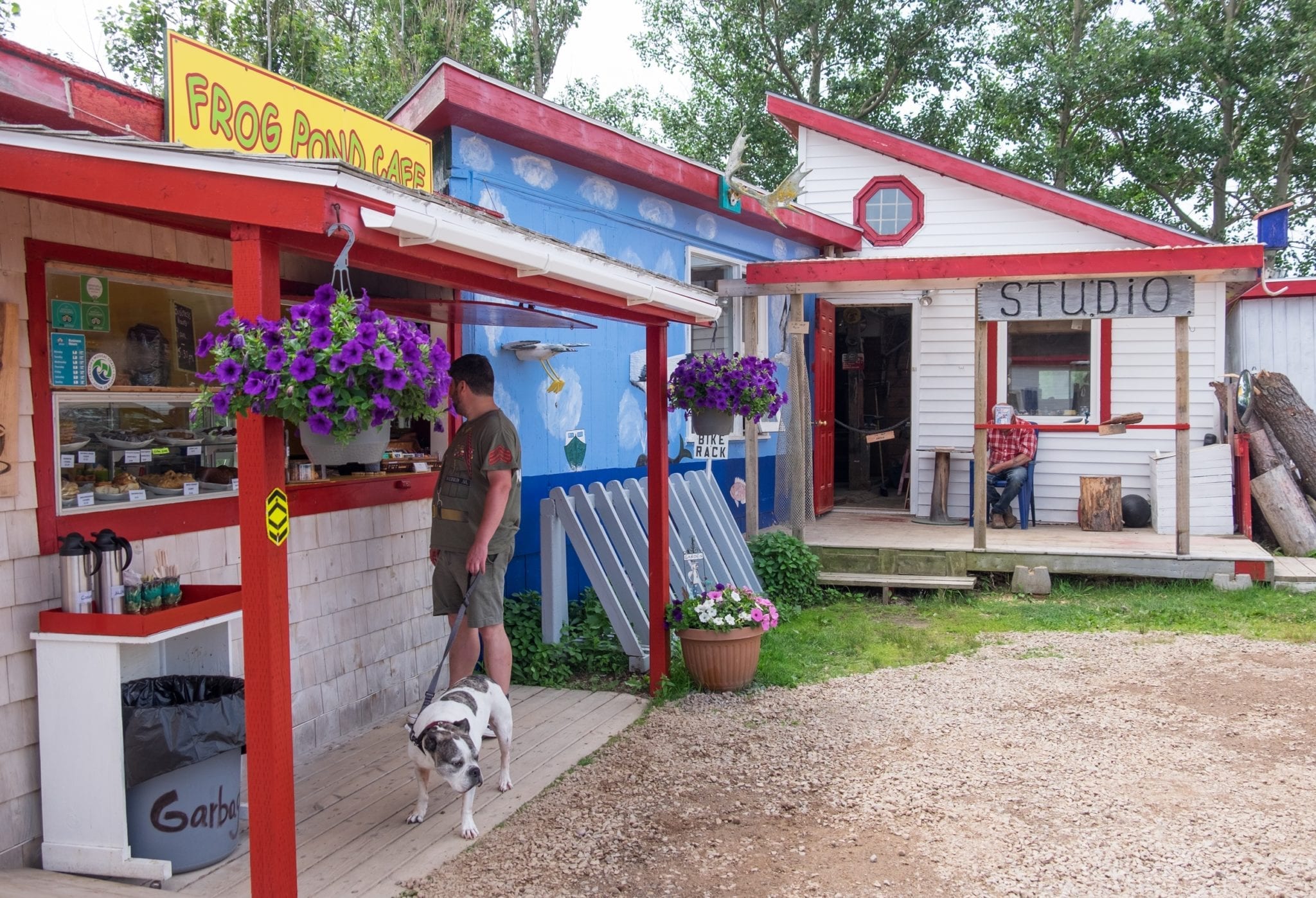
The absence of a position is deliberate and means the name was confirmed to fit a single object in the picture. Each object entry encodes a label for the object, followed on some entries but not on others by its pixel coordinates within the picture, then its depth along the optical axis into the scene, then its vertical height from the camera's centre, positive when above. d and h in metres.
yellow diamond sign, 2.69 -0.26
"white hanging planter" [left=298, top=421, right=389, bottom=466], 2.71 -0.07
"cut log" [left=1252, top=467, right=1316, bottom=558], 9.13 -0.96
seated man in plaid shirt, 9.40 -0.45
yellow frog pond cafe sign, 4.02 +1.41
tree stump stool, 9.45 -0.90
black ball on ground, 9.62 -0.98
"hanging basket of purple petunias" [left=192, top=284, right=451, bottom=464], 2.52 +0.15
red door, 10.05 +0.10
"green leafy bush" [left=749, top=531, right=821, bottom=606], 7.79 -1.21
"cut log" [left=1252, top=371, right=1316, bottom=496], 9.79 -0.09
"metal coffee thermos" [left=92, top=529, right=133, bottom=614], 3.32 -0.50
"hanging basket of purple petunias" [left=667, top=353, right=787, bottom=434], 5.89 +0.17
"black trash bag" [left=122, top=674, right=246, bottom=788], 3.22 -1.01
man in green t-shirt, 4.35 -0.42
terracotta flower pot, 5.36 -1.31
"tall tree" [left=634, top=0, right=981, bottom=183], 18.67 +7.04
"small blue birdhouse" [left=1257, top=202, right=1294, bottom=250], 9.10 +1.70
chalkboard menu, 4.07 +0.36
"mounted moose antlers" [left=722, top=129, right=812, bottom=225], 8.20 +1.94
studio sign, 7.58 +0.89
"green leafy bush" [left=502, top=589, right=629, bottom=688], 5.79 -1.40
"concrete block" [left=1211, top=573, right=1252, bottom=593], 7.80 -1.37
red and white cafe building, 2.69 +0.53
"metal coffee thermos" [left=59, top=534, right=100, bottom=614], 3.28 -0.50
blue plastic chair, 9.64 -0.83
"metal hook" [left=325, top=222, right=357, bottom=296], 2.61 +0.45
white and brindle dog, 3.51 -1.16
